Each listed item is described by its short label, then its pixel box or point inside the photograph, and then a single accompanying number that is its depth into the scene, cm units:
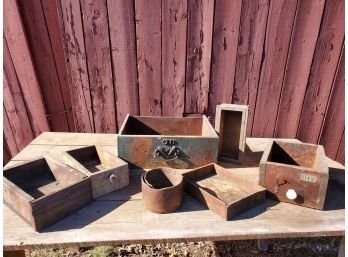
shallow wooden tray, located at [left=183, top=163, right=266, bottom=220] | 129
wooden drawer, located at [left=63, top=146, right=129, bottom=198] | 138
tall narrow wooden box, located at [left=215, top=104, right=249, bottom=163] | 167
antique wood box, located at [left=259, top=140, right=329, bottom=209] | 129
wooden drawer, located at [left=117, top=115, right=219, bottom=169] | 155
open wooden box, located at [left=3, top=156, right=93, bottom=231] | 118
